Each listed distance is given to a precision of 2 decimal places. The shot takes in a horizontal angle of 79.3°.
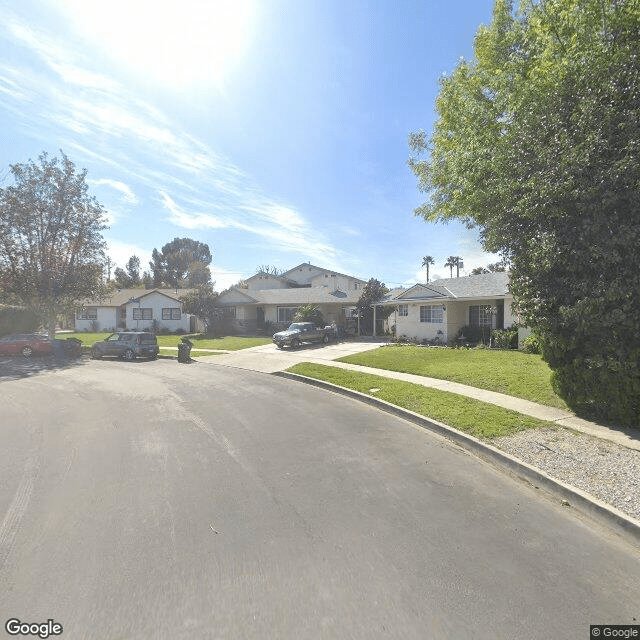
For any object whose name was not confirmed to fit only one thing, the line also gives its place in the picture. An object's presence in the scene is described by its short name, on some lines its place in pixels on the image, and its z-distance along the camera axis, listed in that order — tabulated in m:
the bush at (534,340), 9.05
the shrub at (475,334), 22.89
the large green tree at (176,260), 82.44
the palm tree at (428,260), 93.62
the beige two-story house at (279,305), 34.31
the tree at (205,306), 34.78
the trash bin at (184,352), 19.98
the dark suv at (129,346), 21.36
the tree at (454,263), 87.94
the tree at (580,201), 6.95
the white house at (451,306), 22.66
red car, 22.97
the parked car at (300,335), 24.84
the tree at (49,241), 25.75
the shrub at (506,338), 19.98
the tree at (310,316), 30.45
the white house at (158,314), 40.03
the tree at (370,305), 30.25
